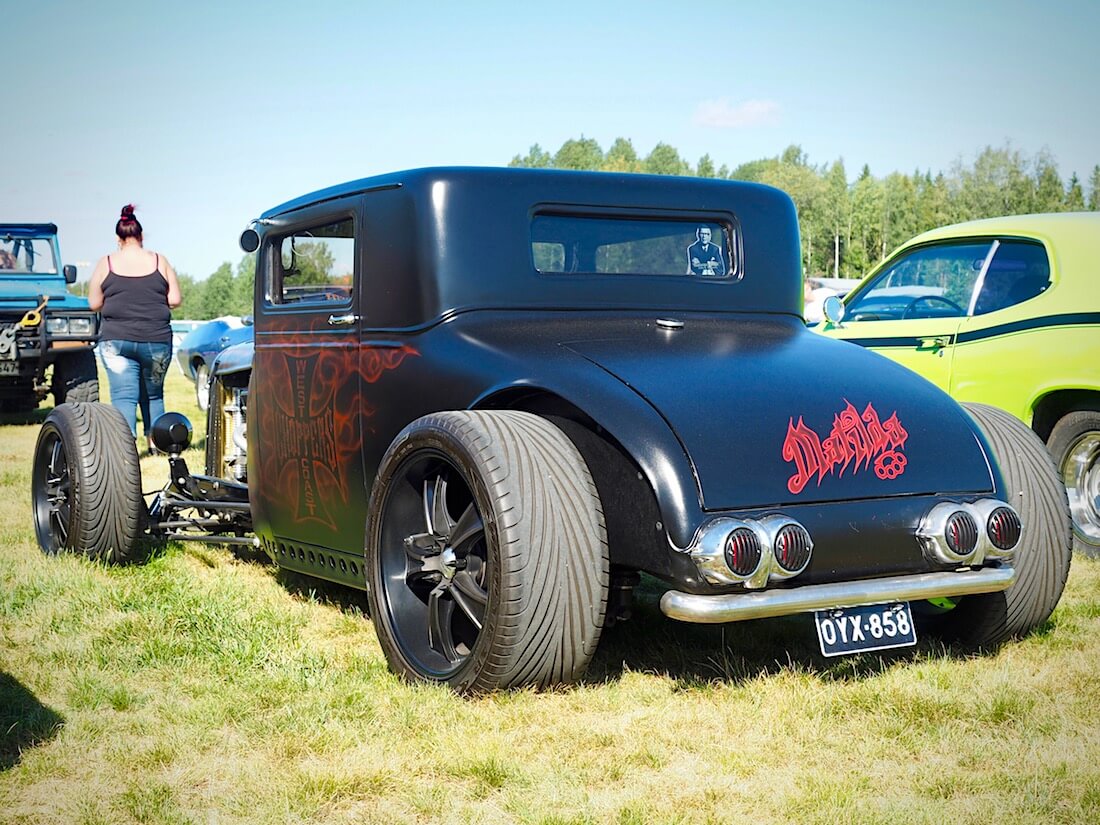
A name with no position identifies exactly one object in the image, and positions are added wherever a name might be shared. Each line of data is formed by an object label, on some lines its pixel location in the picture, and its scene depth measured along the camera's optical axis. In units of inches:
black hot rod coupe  142.3
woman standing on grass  335.0
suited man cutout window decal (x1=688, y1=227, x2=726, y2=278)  193.0
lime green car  258.5
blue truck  509.0
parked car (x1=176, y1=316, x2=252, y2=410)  594.2
